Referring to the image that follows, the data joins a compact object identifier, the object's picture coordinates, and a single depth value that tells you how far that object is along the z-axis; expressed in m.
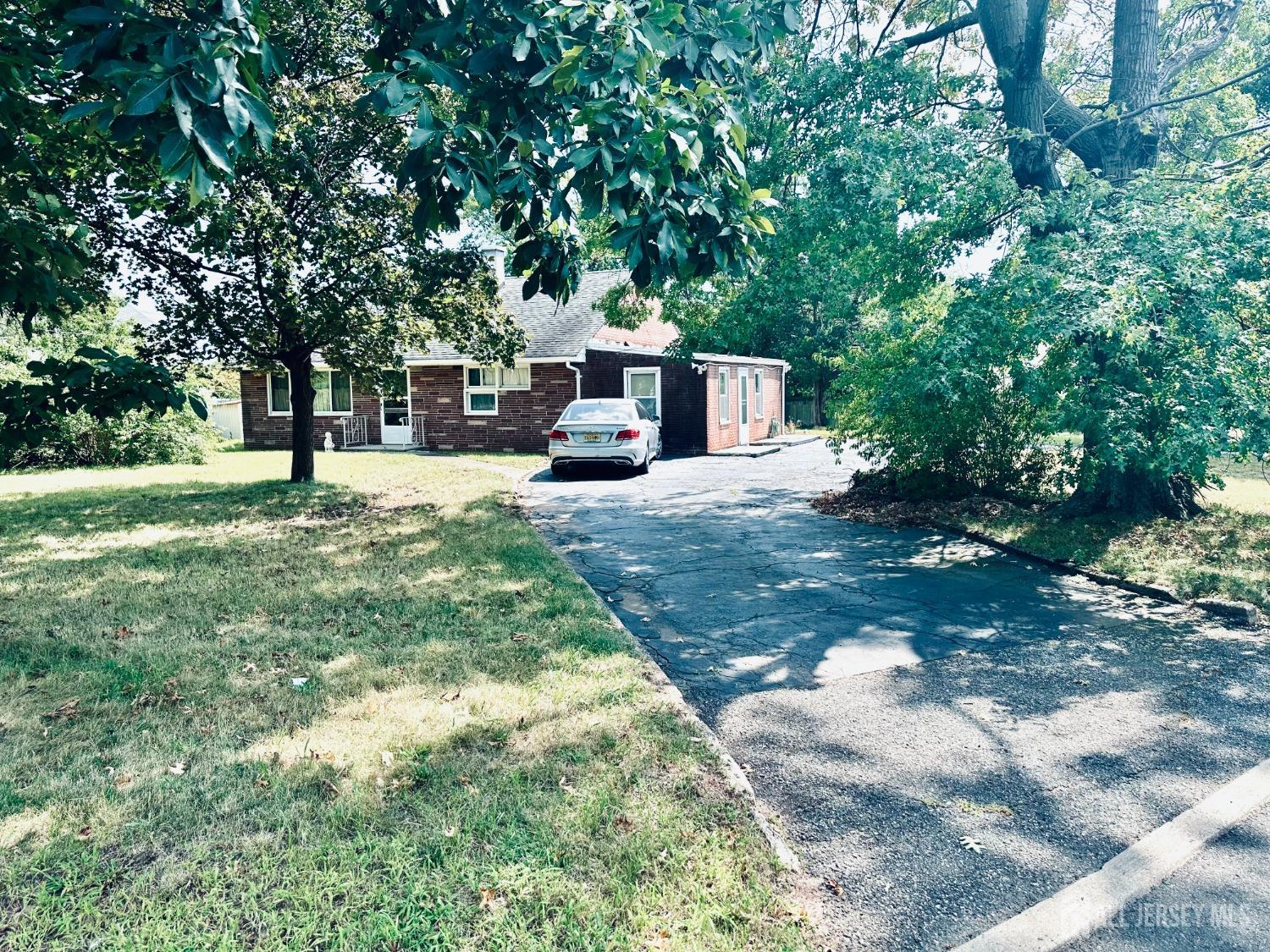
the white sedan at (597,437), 15.42
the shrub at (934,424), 9.41
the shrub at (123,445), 18.03
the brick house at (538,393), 22.33
